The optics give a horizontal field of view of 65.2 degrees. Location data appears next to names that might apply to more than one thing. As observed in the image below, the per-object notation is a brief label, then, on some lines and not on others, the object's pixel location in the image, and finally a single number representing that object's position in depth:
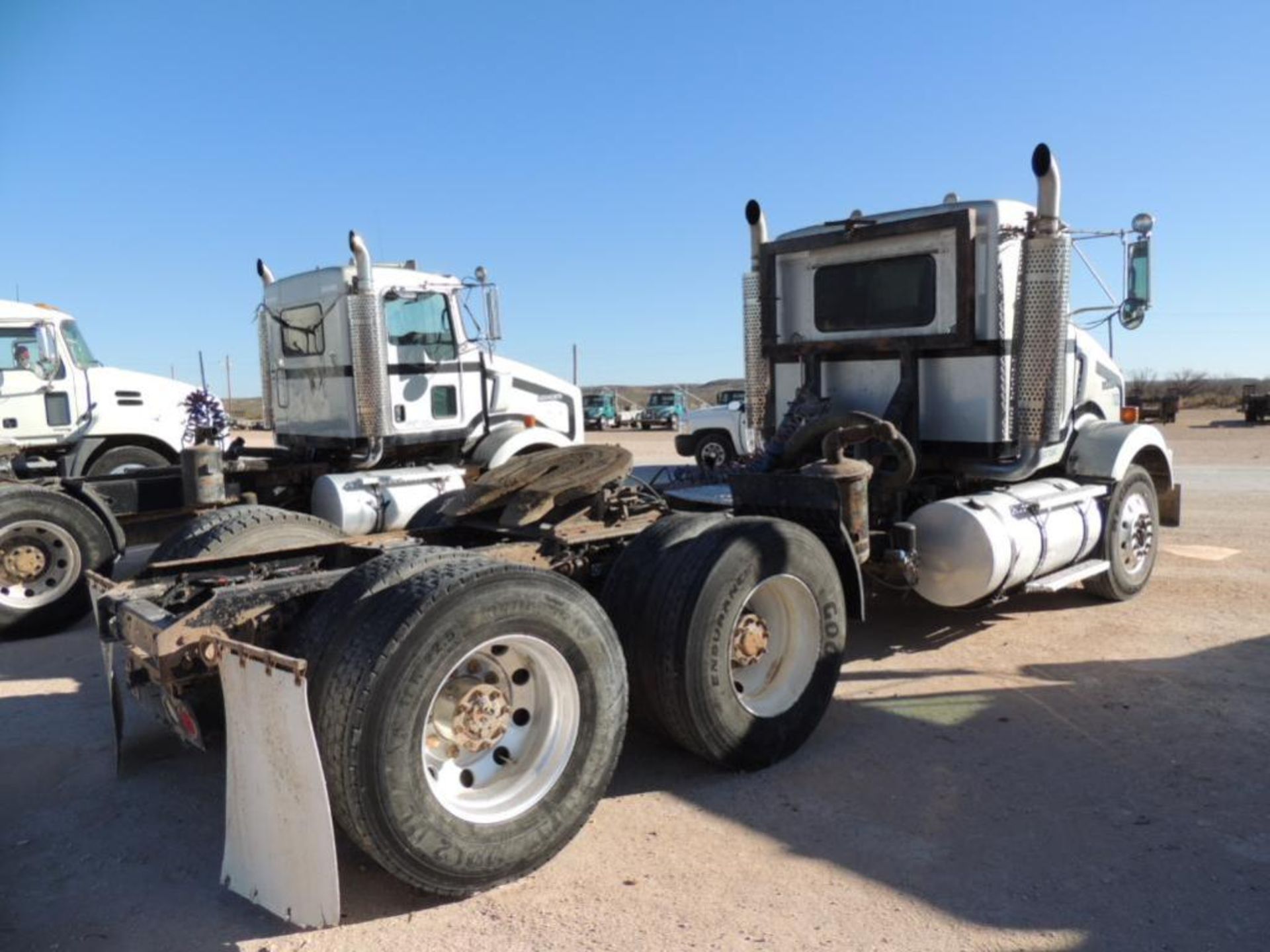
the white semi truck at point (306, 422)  8.30
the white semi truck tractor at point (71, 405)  10.02
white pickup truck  17.55
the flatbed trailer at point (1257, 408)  31.47
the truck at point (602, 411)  41.47
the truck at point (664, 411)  40.47
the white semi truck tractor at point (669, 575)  3.22
